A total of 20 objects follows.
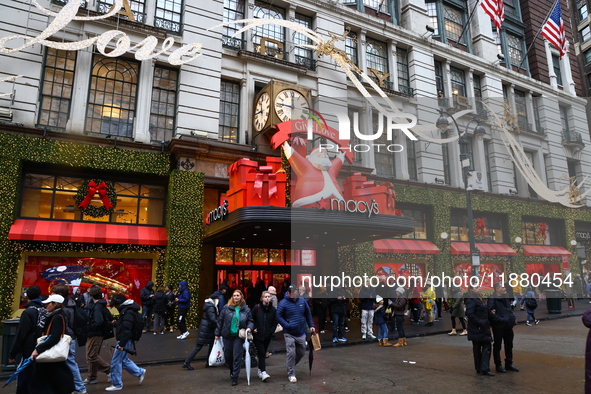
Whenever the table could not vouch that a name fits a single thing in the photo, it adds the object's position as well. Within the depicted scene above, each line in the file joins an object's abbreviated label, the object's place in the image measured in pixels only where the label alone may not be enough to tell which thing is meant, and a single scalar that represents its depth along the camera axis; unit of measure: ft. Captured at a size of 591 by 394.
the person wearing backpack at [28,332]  21.70
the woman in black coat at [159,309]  48.21
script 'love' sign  51.06
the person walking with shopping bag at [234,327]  27.08
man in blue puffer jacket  27.61
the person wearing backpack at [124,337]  25.48
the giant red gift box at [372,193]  51.08
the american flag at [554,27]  69.46
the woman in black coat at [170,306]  49.03
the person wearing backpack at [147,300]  49.24
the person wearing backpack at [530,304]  53.52
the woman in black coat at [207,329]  30.96
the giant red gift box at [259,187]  46.37
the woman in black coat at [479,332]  27.61
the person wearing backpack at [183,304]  46.11
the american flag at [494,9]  69.67
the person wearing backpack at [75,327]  21.16
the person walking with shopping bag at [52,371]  18.28
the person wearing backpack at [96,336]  26.40
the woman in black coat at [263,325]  27.99
